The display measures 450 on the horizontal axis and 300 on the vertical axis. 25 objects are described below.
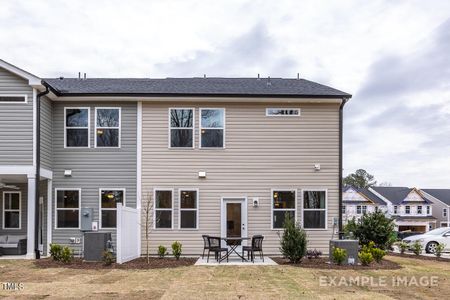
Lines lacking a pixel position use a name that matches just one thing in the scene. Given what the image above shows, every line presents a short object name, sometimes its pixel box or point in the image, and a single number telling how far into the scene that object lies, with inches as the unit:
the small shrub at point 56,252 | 539.5
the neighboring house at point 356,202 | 2076.8
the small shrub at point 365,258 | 516.1
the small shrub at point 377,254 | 539.4
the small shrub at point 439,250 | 655.6
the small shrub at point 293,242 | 532.1
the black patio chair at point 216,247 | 543.1
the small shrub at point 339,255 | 518.6
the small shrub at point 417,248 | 678.8
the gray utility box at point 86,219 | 620.7
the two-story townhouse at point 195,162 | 626.5
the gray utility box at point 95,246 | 549.6
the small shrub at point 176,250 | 572.4
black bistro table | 551.8
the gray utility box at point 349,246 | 533.6
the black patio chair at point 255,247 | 547.2
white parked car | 781.3
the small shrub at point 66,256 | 529.0
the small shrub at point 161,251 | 583.8
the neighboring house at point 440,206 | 2187.5
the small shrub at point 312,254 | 578.4
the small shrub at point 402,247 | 713.0
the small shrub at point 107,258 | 512.4
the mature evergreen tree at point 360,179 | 2987.7
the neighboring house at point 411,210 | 2091.5
